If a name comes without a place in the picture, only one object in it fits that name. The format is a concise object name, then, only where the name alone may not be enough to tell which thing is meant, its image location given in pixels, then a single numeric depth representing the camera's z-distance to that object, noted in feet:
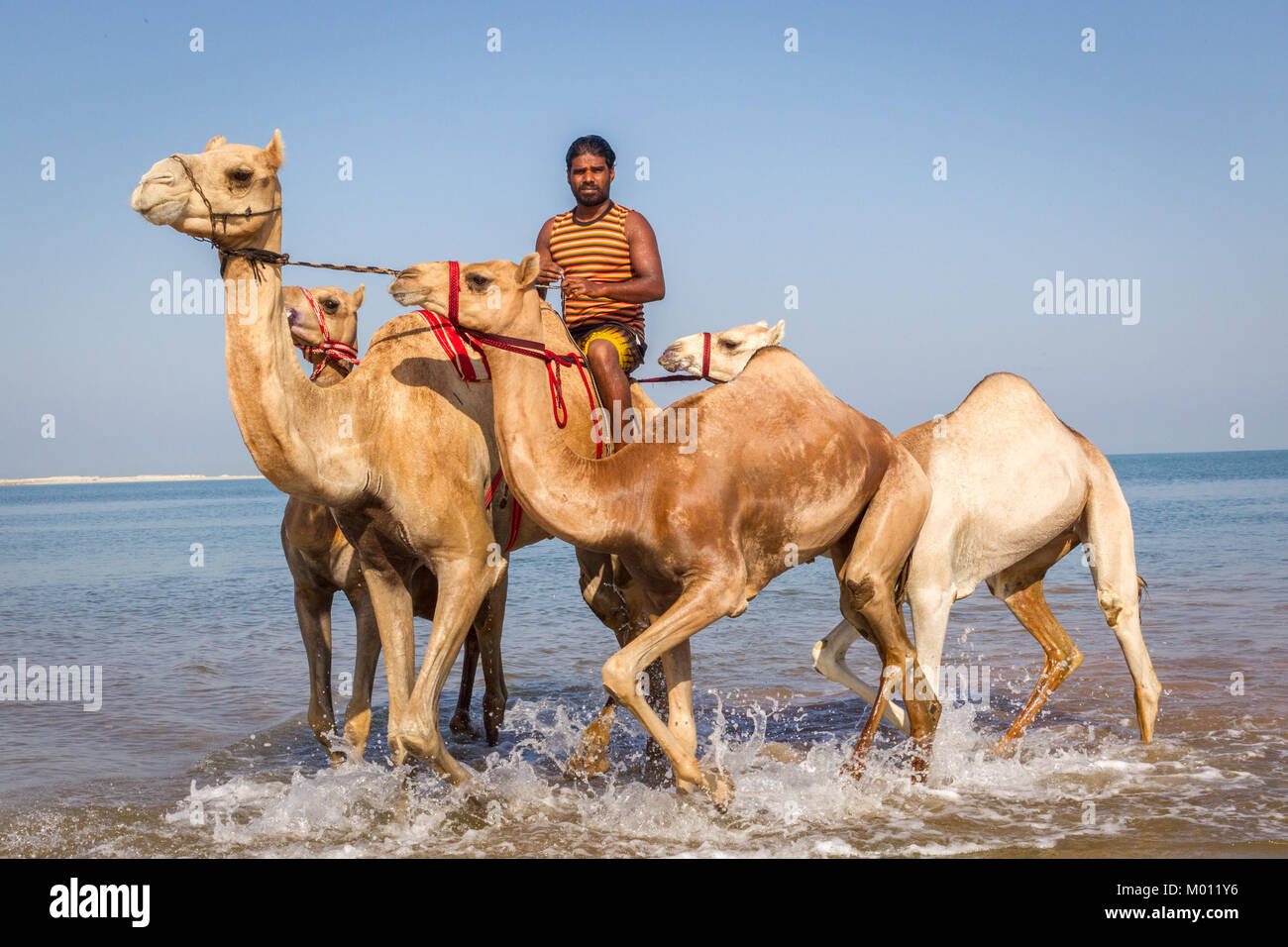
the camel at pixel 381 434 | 17.28
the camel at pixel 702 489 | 18.06
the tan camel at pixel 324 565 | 22.80
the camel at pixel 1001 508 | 23.62
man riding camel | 22.61
